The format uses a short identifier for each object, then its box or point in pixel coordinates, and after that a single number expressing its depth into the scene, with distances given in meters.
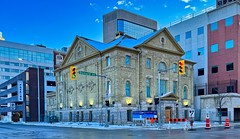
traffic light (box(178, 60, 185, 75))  26.94
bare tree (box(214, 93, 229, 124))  48.86
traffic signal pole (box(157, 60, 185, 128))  26.94
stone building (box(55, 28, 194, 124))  45.09
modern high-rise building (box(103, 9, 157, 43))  110.19
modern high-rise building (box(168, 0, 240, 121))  53.41
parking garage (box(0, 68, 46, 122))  74.00
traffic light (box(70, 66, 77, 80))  28.67
